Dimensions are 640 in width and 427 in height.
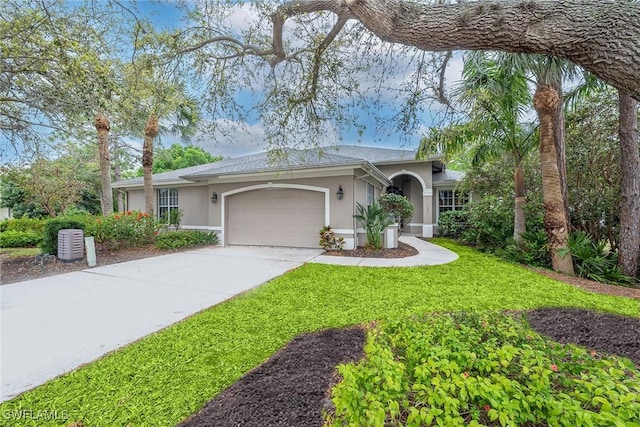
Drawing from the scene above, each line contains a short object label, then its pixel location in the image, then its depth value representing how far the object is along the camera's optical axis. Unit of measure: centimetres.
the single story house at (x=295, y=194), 941
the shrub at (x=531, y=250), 757
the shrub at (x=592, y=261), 640
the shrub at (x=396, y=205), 1059
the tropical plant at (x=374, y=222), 927
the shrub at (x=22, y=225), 1346
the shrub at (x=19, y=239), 1113
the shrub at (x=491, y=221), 969
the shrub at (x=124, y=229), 896
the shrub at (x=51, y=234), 789
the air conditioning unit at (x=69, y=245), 747
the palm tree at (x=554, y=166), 666
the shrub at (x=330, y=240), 938
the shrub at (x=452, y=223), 1347
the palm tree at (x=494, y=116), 663
